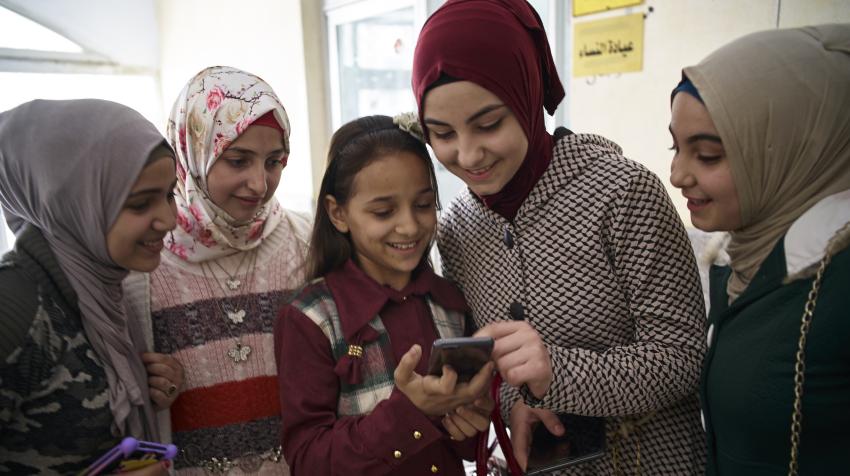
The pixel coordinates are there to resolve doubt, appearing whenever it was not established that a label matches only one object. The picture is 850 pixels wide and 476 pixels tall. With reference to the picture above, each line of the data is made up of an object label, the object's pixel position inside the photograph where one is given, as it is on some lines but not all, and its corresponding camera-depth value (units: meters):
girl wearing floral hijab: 1.38
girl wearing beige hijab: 0.88
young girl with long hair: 1.08
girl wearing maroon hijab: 1.10
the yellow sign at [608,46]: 2.59
